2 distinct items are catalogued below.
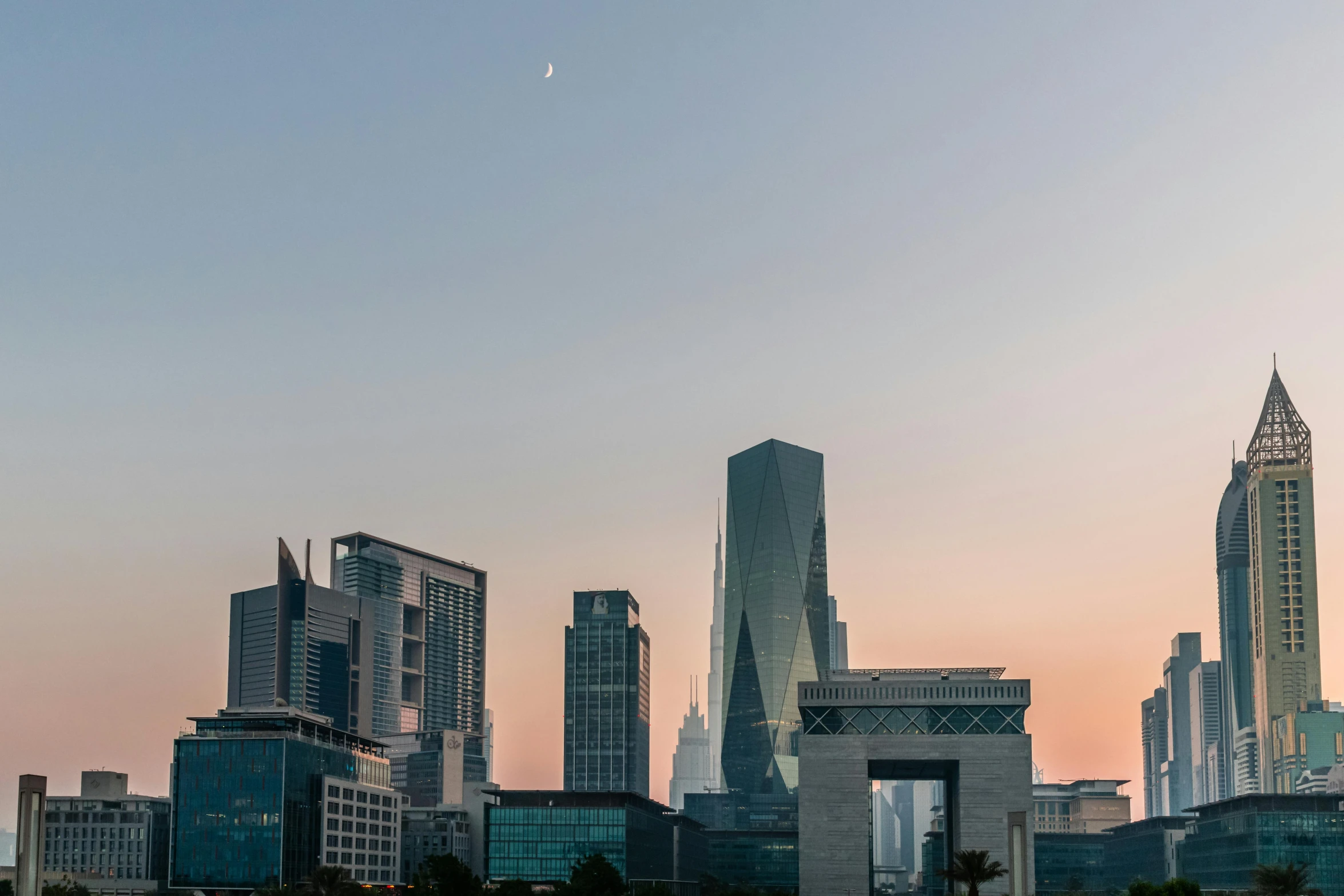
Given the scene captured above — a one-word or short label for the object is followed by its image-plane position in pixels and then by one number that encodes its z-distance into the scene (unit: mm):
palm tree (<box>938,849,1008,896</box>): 132750
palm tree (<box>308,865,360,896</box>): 151750
